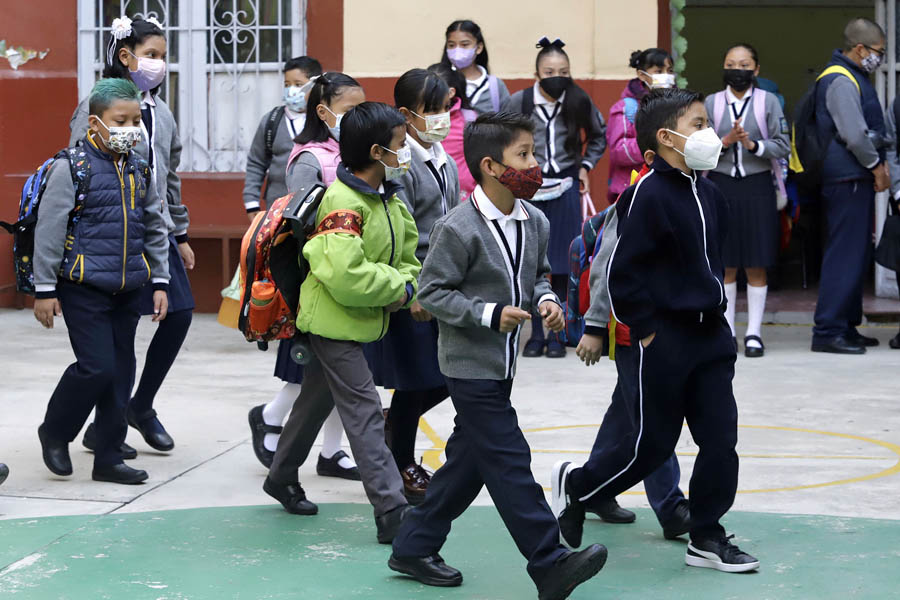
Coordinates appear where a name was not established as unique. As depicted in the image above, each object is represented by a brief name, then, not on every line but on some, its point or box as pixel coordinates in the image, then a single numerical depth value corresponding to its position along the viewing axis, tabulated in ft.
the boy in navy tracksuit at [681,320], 28.69
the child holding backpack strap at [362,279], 30.71
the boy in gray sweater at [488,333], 27.19
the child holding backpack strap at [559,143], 57.47
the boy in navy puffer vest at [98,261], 35.69
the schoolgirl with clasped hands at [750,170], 57.33
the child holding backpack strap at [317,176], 35.24
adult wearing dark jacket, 57.24
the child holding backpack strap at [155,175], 40.77
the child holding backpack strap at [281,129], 51.97
